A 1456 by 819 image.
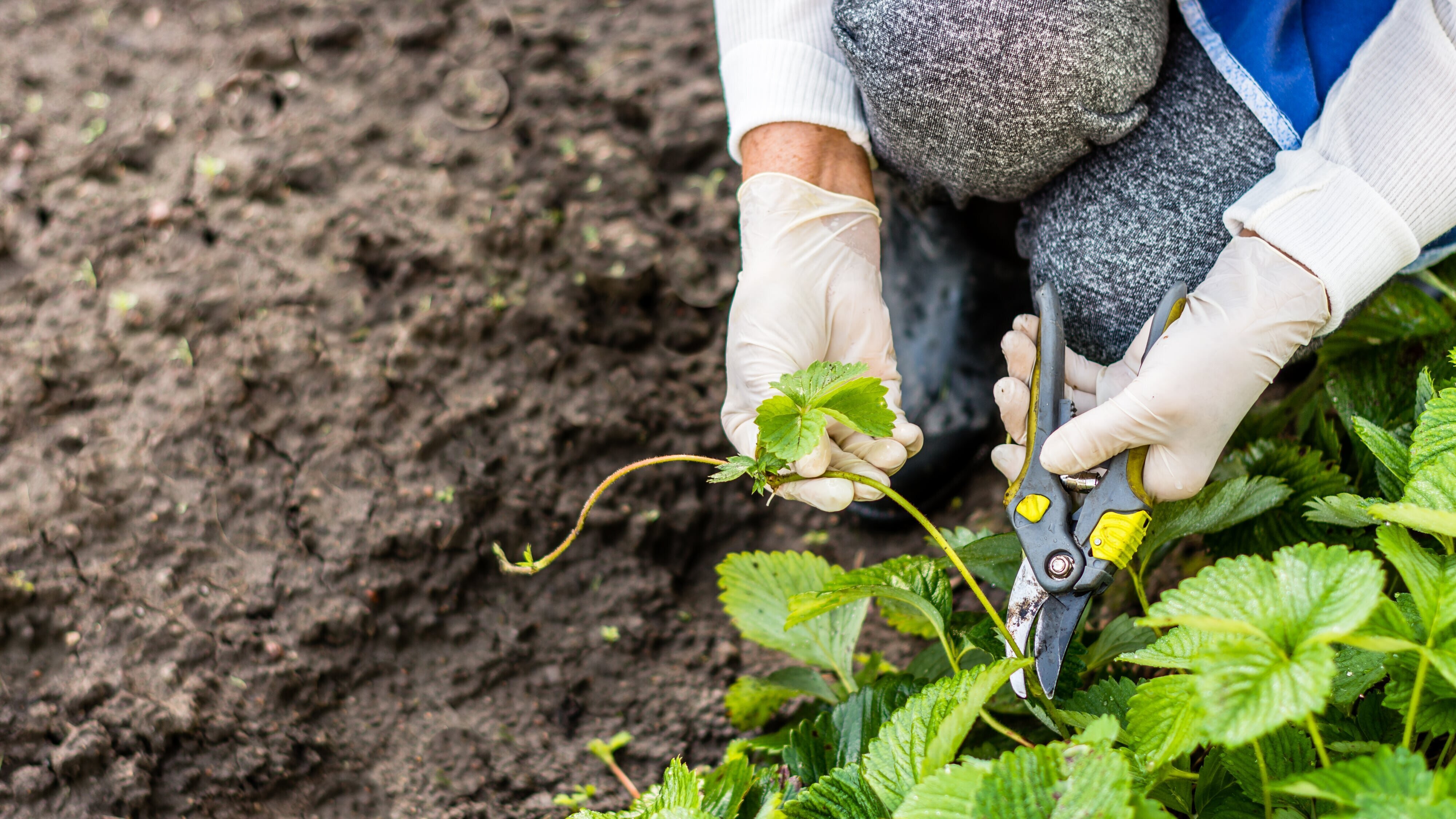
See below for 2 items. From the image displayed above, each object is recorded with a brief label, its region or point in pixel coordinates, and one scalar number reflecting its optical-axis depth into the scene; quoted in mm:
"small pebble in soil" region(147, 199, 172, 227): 1711
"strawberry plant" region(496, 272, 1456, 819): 1289
